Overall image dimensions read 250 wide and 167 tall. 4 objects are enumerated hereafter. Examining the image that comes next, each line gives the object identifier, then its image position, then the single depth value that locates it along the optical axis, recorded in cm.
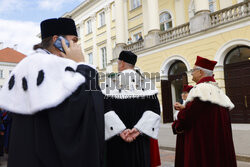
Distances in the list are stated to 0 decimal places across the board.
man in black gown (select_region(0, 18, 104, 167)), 140
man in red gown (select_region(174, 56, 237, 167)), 302
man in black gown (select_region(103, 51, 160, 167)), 254
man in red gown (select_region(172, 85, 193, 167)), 371
